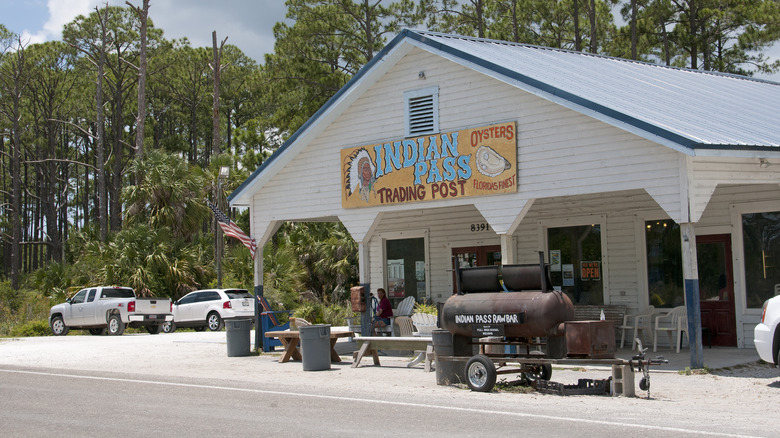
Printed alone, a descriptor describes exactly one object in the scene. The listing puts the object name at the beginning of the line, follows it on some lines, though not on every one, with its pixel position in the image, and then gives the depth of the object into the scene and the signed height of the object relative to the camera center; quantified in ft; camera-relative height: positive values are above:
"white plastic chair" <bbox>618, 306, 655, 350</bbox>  55.11 -2.65
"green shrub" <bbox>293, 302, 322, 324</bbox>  85.92 -2.48
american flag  65.05 +4.62
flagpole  96.02 +10.32
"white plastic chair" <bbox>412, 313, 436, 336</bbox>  54.54 -2.33
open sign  60.23 +0.74
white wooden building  46.32 +6.73
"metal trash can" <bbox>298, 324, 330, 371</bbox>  51.01 -3.56
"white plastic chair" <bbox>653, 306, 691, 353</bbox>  53.67 -2.67
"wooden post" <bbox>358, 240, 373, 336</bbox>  59.64 +0.57
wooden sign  51.85 +7.46
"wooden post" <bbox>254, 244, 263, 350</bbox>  64.45 +0.19
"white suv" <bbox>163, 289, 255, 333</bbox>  92.99 -1.98
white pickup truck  93.97 -2.06
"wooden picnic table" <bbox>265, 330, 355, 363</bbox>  55.31 -3.53
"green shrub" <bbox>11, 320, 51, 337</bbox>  98.53 -4.04
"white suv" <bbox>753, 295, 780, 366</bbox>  39.65 -2.59
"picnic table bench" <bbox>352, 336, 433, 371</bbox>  48.98 -3.41
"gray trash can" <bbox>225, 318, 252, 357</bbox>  61.26 -3.30
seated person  61.21 -1.90
